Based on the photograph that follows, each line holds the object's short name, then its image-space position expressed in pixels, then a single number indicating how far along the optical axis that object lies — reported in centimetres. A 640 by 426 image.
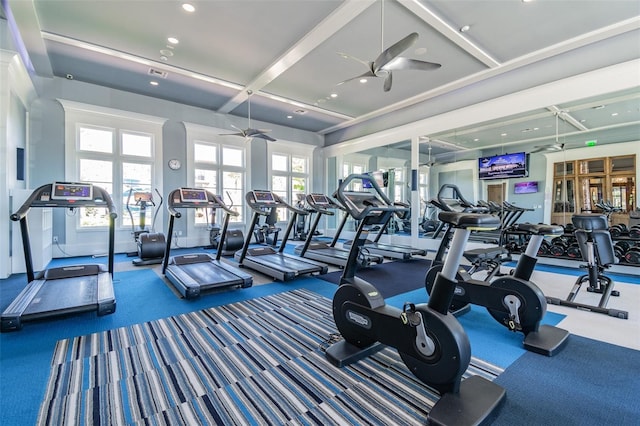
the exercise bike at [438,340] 157
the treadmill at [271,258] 452
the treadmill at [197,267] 369
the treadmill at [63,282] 271
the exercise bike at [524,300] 238
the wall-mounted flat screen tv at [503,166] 646
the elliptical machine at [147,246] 561
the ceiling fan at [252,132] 696
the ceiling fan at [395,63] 325
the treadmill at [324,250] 553
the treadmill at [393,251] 616
